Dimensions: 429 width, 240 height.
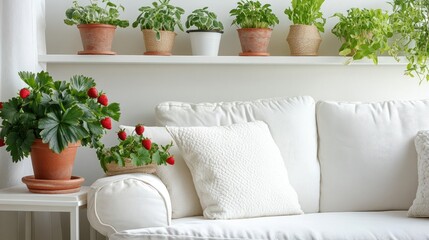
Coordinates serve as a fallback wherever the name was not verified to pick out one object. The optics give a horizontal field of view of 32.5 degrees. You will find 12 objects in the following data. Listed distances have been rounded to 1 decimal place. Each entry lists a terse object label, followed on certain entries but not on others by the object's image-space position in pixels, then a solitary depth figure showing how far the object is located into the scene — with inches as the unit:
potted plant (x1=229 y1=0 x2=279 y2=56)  133.4
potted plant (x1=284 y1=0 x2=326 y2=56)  134.6
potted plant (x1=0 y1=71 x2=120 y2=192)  106.3
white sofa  114.5
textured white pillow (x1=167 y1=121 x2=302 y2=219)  109.7
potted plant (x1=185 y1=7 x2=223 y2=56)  133.2
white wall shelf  132.8
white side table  105.1
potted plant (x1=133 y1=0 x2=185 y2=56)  132.3
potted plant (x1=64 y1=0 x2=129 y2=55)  131.0
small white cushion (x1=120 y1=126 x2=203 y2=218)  114.0
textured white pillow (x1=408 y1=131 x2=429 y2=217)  112.3
